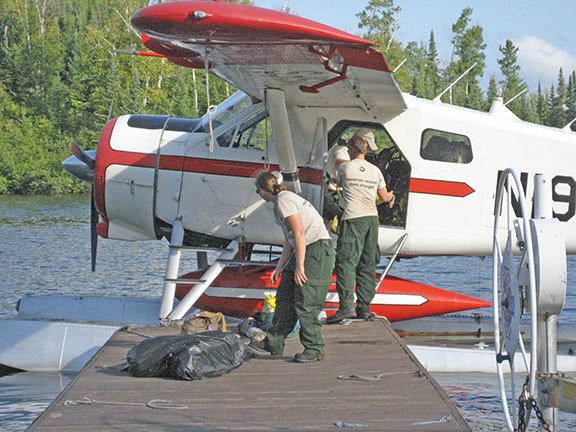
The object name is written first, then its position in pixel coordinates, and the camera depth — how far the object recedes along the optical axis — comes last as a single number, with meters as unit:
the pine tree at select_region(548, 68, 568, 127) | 79.44
